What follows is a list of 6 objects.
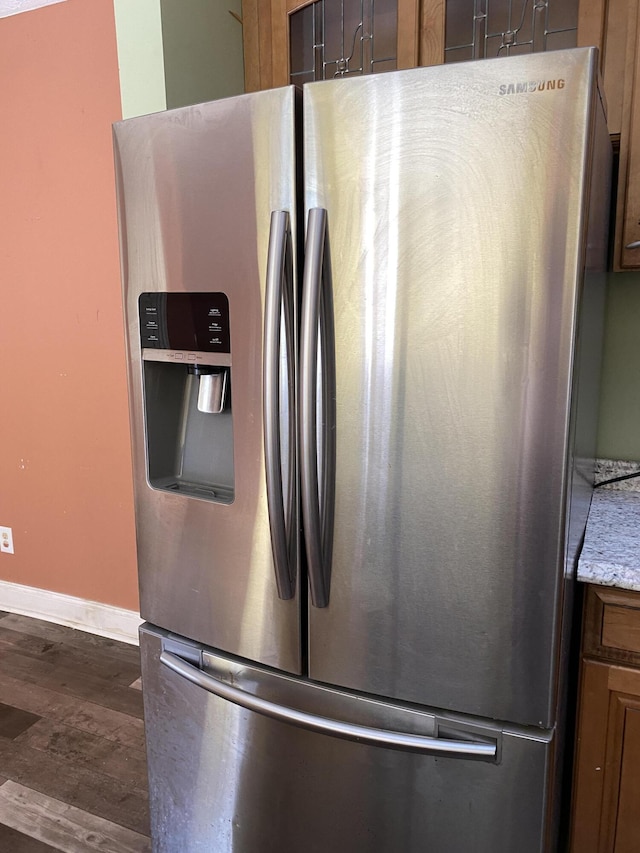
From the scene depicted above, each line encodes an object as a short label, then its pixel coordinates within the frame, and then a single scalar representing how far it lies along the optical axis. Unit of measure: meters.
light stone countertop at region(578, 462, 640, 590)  1.28
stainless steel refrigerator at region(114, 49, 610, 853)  1.05
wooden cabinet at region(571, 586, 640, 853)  1.31
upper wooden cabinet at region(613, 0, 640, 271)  1.42
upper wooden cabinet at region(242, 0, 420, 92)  1.72
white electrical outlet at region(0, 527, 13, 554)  3.11
